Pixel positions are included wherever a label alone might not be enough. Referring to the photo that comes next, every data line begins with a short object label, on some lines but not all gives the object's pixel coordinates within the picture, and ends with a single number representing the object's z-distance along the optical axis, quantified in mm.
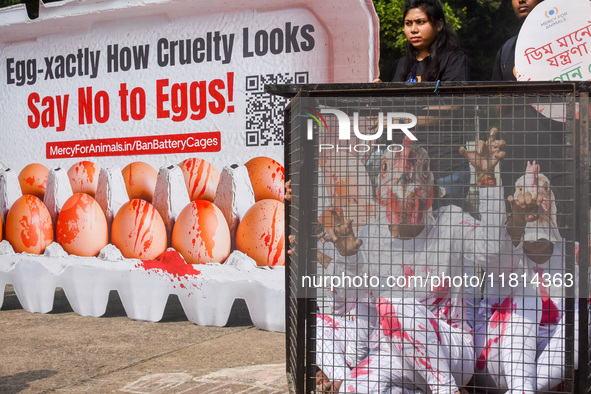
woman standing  3934
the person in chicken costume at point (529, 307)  2861
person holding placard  3852
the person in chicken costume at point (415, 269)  2922
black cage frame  2727
